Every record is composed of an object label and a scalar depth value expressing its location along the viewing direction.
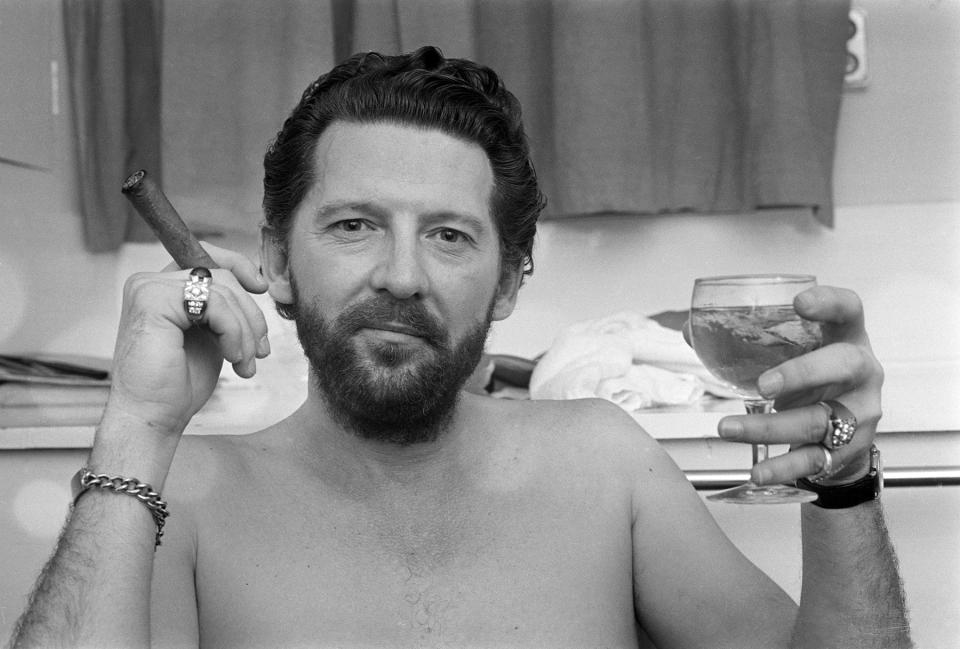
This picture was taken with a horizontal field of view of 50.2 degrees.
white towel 1.90
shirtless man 1.04
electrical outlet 2.45
